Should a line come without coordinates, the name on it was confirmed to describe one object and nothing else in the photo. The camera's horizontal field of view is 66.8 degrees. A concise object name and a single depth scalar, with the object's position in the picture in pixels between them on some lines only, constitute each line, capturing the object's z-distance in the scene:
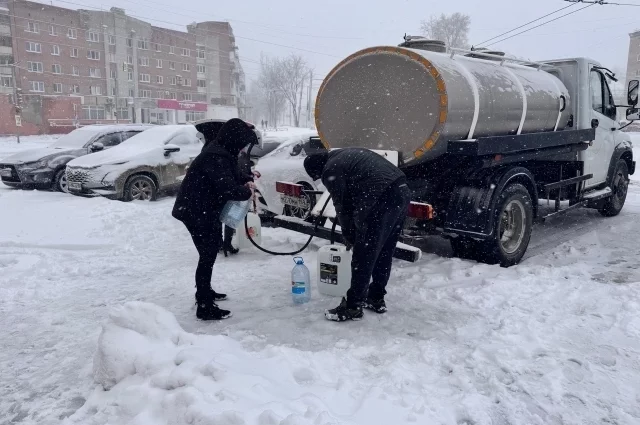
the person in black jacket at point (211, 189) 4.15
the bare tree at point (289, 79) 77.50
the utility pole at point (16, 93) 47.25
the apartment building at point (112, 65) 51.25
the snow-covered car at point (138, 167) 9.83
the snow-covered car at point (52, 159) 11.37
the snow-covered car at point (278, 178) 7.57
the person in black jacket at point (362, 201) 3.99
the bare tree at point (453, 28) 57.16
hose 5.98
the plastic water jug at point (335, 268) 4.71
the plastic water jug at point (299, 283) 4.65
